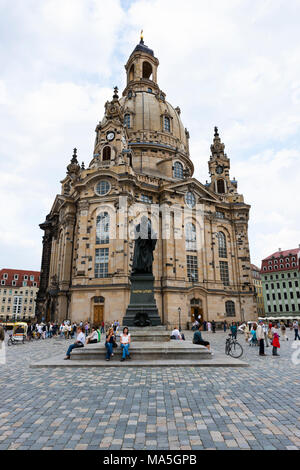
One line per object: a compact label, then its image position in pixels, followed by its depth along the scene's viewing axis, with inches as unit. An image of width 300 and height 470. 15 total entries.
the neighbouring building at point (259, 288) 3358.8
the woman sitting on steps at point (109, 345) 461.1
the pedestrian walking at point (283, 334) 915.5
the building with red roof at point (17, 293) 3041.3
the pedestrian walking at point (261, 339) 553.6
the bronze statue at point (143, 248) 641.6
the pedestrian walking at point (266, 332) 735.7
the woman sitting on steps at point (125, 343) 460.4
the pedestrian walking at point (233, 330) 723.5
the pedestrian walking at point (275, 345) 561.0
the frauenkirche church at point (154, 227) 1347.2
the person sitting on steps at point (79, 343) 492.6
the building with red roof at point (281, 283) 2827.3
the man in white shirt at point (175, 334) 701.9
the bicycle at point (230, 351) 545.8
